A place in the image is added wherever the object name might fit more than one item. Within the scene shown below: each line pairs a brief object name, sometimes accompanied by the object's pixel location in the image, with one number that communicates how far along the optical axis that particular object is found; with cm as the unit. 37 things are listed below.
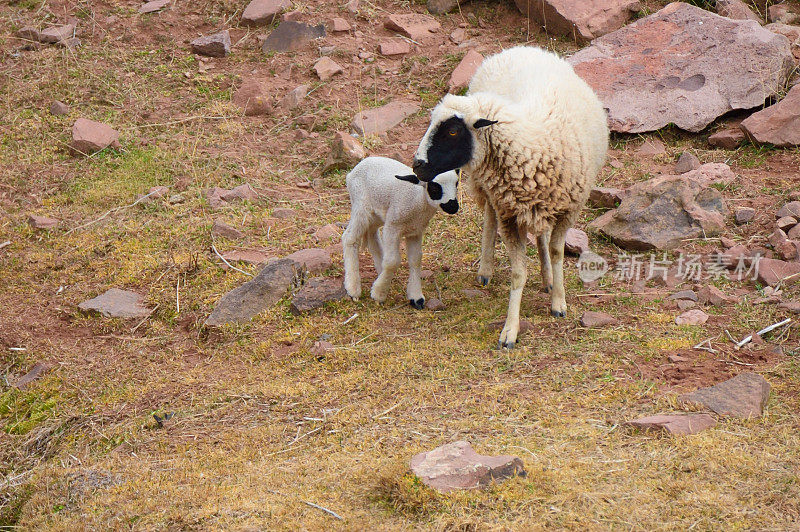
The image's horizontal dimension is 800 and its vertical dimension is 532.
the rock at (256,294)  1333
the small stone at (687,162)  1675
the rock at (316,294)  1341
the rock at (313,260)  1453
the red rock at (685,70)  1761
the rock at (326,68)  2151
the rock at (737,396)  931
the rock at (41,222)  1698
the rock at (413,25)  2284
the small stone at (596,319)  1213
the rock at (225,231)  1606
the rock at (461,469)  814
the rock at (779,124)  1662
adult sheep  1127
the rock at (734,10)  1987
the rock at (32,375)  1223
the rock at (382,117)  1975
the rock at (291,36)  2259
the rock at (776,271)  1269
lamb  1212
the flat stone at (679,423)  900
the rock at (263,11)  2345
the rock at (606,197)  1589
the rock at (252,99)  2078
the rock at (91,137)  1927
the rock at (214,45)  2269
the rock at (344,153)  1828
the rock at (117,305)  1391
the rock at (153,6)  2409
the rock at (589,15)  2087
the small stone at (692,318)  1186
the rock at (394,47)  2234
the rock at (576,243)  1455
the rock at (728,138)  1716
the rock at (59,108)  2053
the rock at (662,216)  1448
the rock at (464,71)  2008
